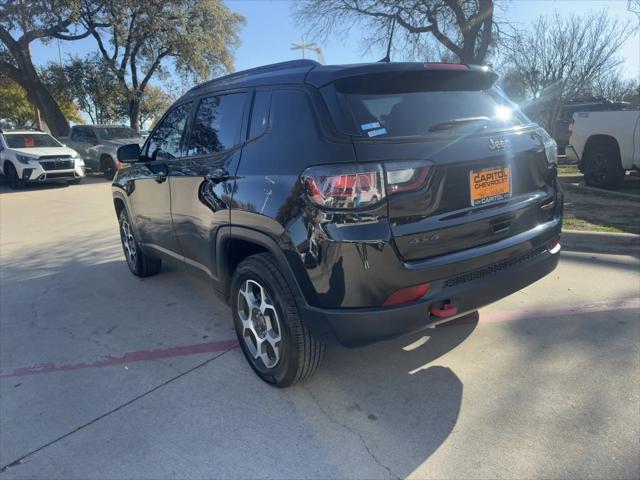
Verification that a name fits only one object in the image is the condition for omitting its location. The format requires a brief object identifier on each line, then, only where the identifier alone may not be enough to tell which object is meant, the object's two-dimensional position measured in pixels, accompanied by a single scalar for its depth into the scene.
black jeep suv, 2.33
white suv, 13.45
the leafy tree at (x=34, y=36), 17.38
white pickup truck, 8.09
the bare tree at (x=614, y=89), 26.73
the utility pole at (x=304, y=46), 19.23
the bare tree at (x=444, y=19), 15.91
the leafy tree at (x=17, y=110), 35.59
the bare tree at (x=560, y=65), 20.50
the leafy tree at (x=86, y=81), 22.23
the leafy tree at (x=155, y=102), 27.86
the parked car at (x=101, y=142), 15.82
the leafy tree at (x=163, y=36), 19.27
